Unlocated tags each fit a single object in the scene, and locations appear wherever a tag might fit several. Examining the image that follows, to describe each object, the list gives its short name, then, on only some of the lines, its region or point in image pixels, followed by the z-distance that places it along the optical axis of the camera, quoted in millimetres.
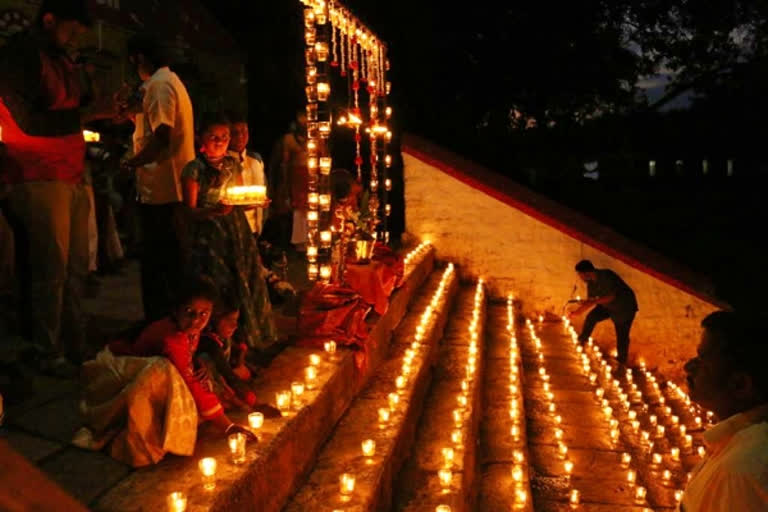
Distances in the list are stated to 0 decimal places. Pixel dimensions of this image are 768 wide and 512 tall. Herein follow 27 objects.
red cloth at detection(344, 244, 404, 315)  5652
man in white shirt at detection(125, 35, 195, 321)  4102
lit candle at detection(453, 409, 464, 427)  4801
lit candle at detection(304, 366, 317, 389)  4020
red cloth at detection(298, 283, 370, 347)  4805
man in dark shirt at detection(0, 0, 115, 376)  3588
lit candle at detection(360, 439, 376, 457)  3811
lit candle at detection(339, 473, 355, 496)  3393
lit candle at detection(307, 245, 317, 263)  5109
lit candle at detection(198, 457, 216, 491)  2844
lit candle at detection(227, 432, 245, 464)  3053
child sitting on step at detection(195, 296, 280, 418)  3645
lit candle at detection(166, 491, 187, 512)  2590
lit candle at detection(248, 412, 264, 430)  3373
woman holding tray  4070
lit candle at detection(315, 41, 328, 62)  5012
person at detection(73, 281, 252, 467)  2936
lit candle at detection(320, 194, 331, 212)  5082
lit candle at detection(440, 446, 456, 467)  4189
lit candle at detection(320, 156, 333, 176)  5051
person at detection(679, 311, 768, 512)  1828
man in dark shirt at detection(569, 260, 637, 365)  8880
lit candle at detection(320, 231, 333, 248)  5133
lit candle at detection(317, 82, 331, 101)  5012
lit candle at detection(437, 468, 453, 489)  3946
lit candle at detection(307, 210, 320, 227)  5059
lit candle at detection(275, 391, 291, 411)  3660
